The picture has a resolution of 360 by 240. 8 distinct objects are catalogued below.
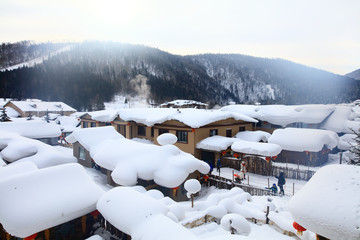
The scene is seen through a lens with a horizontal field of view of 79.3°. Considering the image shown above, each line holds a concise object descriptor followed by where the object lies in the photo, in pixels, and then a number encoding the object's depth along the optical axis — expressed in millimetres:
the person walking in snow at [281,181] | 14680
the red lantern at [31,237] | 7109
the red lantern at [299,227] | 5396
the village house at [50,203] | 6871
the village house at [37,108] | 60312
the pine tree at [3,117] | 32400
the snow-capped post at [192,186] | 11984
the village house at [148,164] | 13656
